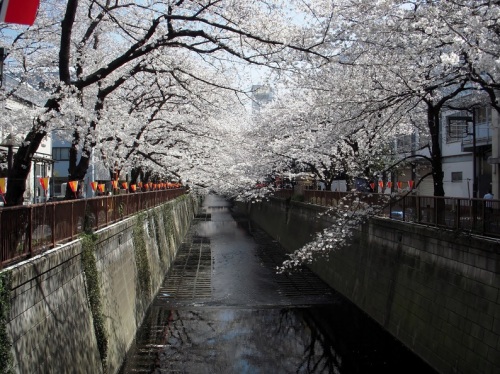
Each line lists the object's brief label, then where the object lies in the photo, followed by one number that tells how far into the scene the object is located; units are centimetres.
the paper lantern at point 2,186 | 1198
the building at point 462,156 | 2348
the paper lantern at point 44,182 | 1390
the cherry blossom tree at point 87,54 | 976
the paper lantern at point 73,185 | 1410
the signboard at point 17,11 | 646
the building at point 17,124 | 1380
